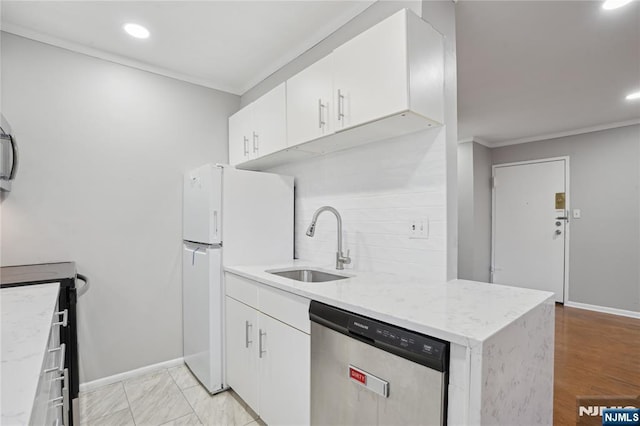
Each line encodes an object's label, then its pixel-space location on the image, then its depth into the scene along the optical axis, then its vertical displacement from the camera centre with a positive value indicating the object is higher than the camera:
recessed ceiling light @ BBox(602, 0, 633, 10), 1.80 +1.21
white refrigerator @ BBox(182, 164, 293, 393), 2.13 -0.19
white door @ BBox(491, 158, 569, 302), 4.40 -0.19
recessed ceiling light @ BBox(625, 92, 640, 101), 3.10 +1.17
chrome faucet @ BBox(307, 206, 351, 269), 2.01 -0.18
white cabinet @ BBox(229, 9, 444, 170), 1.42 +0.63
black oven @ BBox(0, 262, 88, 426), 1.41 -0.40
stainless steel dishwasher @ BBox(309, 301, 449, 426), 0.93 -0.56
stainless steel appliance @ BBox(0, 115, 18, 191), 1.71 +0.31
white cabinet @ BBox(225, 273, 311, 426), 1.47 -0.76
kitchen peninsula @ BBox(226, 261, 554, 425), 0.88 -0.37
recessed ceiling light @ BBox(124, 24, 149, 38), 2.04 +1.20
